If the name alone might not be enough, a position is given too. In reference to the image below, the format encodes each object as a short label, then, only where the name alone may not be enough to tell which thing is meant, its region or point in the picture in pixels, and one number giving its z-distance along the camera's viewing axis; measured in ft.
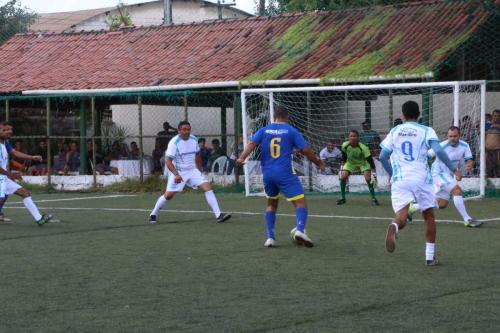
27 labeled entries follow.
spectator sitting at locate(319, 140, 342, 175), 76.38
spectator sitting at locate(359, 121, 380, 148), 75.69
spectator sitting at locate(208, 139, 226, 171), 85.10
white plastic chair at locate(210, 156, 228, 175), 84.03
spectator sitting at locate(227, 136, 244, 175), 81.41
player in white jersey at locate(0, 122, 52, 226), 52.95
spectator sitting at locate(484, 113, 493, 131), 70.90
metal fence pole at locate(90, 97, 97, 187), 86.07
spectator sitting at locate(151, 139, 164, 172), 87.72
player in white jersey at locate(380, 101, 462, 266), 35.40
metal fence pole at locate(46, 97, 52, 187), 87.04
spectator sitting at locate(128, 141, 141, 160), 89.25
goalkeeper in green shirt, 66.49
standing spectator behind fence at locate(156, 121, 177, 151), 90.07
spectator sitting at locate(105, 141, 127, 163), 91.66
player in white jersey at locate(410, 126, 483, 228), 48.32
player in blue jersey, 41.53
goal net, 69.41
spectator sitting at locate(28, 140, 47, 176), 93.04
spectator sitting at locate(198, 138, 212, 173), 84.17
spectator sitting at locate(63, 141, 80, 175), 91.40
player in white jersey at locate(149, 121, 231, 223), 54.13
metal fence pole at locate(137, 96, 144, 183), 83.30
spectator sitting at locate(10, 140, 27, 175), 92.12
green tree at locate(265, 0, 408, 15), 103.40
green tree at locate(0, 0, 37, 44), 175.20
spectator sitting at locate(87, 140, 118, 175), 89.76
